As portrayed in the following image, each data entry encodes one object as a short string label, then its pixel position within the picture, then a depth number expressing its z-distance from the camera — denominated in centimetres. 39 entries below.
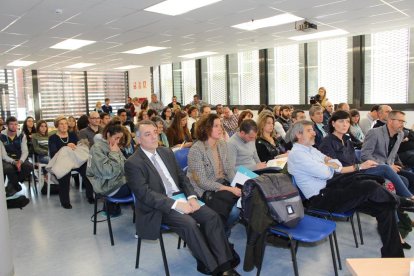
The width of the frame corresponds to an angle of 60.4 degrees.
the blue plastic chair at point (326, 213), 285
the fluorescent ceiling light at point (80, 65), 1145
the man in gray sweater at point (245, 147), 372
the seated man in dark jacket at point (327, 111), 641
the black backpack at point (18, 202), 486
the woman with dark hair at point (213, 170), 301
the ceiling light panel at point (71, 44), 743
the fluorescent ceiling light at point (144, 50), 888
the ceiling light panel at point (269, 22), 611
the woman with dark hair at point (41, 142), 567
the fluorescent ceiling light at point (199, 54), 1016
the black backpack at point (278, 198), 249
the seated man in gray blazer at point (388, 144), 389
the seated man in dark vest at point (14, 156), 518
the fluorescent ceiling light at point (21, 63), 1030
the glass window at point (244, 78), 1121
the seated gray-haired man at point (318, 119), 494
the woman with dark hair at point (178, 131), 549
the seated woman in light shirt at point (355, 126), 585
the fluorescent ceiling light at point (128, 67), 1298
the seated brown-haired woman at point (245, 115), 559
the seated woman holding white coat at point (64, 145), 482
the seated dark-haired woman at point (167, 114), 726
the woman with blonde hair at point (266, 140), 427
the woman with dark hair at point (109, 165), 353
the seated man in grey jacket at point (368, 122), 627
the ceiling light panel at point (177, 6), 501
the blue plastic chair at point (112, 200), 346
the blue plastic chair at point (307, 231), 237
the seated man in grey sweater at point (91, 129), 542
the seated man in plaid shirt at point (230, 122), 709
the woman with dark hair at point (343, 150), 352
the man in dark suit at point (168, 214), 261
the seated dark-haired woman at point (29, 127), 661
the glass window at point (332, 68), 913
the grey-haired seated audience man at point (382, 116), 538
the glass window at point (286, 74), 1018
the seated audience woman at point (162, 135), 530
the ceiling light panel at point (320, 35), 761
